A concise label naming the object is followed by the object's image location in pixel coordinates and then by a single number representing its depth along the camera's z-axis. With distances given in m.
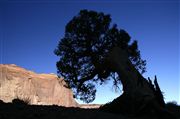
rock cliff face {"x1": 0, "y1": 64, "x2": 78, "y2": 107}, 54.65
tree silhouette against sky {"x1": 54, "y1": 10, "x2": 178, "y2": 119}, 12.23
